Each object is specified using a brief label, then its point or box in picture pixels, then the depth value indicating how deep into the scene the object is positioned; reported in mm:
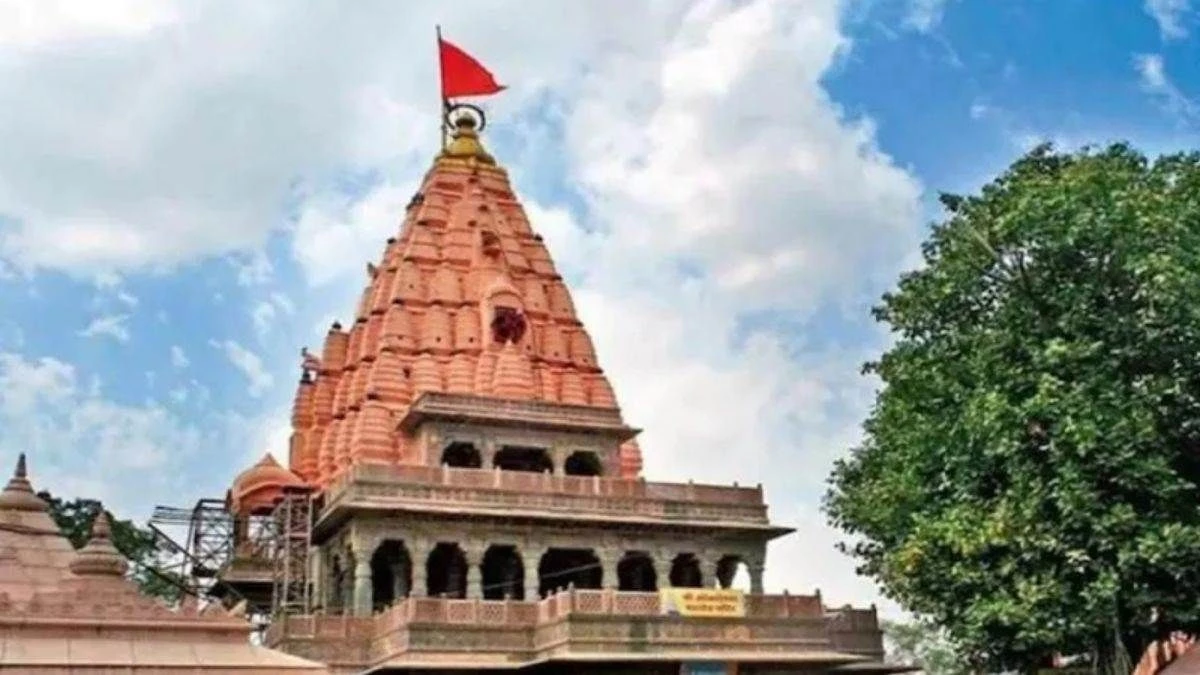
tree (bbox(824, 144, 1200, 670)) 18125
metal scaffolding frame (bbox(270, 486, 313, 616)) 31797
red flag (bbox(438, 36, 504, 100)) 41688
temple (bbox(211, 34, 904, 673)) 24609
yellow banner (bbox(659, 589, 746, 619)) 24703
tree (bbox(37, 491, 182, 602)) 38969
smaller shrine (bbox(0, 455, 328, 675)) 11023
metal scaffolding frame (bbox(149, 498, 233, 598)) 35594
